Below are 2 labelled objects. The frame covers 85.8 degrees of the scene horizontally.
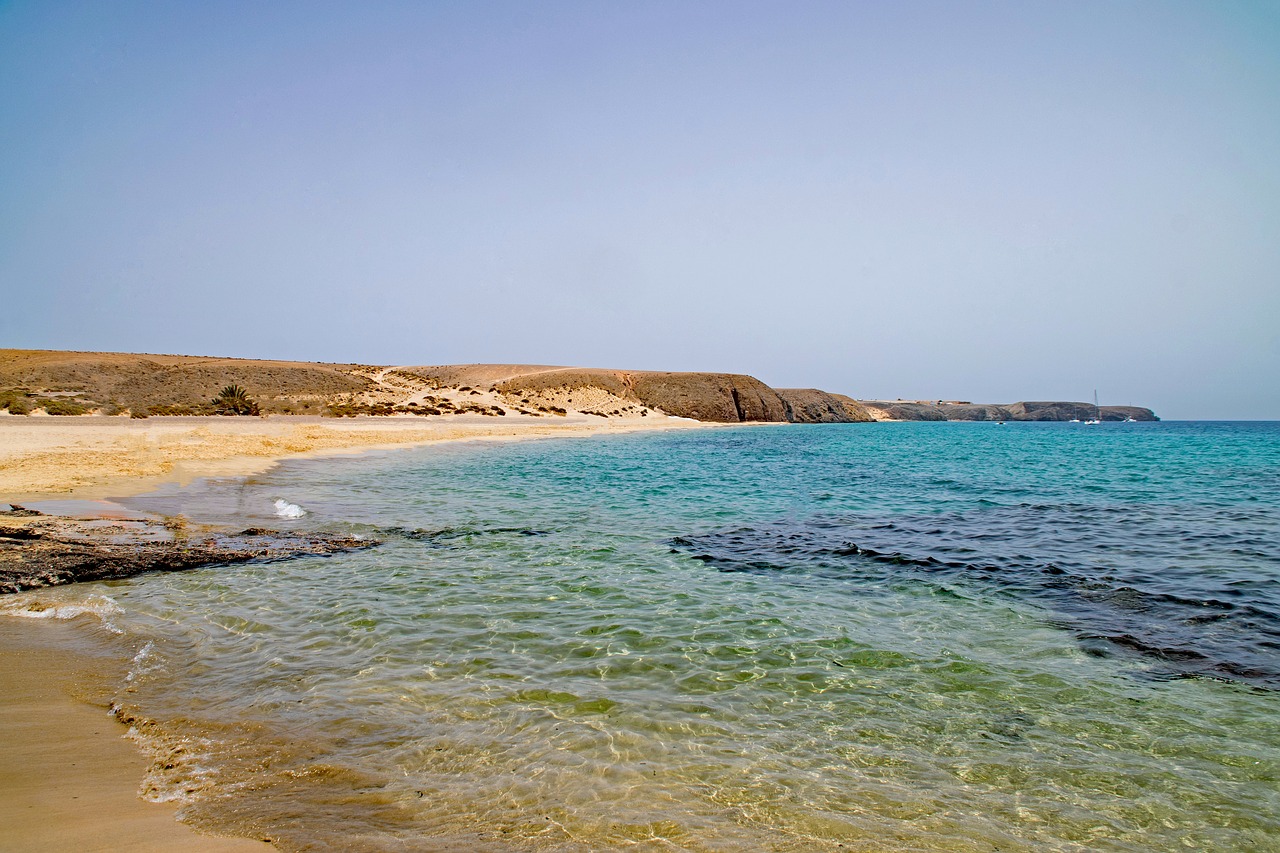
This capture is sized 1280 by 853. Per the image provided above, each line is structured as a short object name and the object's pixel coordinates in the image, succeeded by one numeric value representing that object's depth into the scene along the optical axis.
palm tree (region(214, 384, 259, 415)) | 57.25
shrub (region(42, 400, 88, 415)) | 45.75
